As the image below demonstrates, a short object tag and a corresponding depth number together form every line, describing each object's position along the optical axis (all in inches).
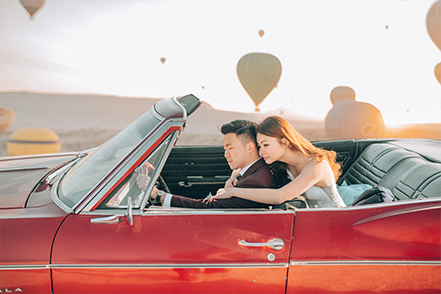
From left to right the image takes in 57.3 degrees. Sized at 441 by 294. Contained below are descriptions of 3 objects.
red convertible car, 73.0
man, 88.9
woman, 85.9
